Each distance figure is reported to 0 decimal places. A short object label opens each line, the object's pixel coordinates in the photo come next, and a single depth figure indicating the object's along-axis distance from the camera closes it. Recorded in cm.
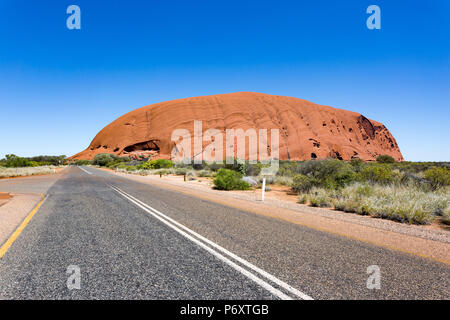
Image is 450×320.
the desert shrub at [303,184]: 1306
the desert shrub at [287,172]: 2031
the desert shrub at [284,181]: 1712
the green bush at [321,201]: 952
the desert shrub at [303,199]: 1051
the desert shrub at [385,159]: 5212
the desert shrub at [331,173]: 1252
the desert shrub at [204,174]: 2705
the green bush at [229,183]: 1548
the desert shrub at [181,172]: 3148
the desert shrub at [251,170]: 2330
